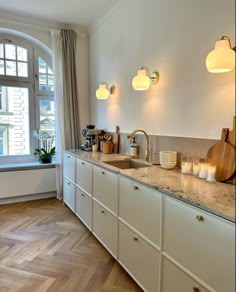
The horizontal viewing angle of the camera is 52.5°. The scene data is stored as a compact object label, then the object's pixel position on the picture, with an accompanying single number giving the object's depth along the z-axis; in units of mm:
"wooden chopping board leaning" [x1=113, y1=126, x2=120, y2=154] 3150
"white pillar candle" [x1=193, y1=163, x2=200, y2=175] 1786
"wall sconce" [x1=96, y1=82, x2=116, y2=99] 3246
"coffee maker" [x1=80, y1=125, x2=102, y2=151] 3455
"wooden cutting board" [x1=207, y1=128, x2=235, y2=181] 1597
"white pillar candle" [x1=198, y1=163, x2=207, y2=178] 1699
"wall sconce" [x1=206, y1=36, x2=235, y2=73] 1505
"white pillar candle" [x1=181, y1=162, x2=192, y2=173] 1889
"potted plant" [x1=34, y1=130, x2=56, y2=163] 3930
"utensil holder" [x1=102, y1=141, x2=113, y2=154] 3148
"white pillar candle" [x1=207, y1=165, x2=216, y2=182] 1645
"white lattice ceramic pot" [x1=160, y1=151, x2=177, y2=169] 2086
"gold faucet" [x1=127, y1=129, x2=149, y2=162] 2537
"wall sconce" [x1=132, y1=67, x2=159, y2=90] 2365
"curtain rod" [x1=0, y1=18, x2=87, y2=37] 3478
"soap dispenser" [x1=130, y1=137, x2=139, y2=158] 2746
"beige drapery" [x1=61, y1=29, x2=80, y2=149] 3791
